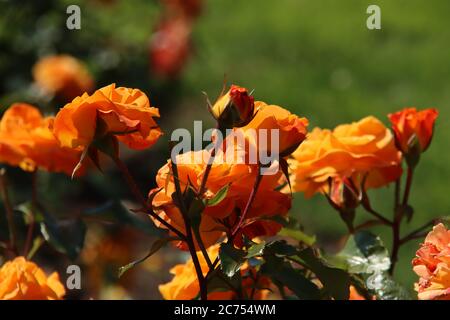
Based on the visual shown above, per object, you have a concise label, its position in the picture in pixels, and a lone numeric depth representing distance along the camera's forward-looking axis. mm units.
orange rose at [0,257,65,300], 1739
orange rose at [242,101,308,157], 1679
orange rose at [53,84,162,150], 1685
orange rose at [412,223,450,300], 1628
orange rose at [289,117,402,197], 1831
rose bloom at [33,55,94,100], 3745
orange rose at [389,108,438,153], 1838
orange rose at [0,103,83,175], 1933
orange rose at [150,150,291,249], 1686
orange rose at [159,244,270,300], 1769
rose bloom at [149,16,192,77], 5067
